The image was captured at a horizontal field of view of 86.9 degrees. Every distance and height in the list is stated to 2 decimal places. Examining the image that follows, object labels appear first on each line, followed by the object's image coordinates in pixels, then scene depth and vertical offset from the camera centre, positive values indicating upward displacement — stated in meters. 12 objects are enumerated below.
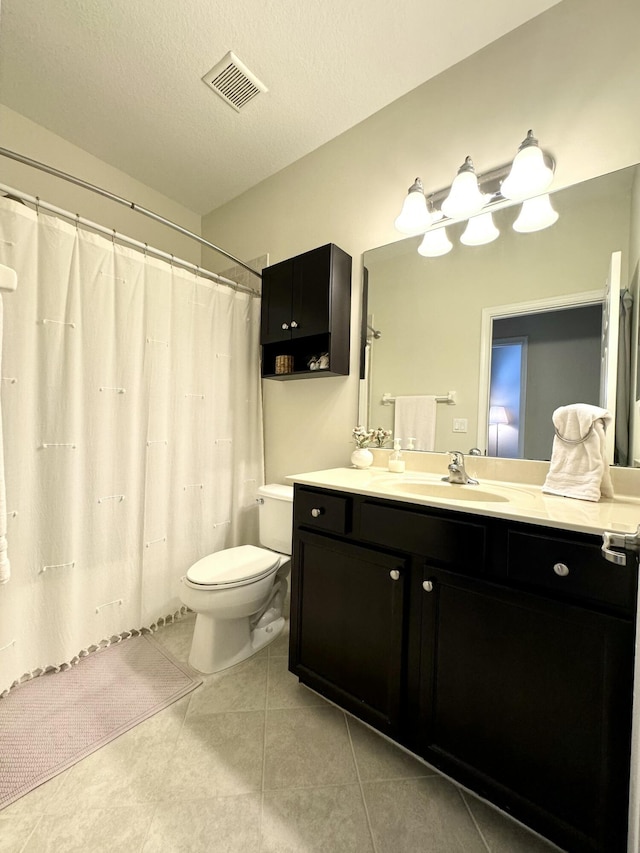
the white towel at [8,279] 0.71 +0.28
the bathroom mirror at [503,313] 1.20 +0.47
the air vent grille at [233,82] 1.52 +1.58
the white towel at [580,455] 1.08 -0.10
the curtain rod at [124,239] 1.29 +0.84
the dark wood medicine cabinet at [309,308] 1.71 +0.60
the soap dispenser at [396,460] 1.57 -0.18
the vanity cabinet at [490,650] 0.77 -0.63
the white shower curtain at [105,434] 1.34 -0.09
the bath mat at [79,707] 1.08 -1.11
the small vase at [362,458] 1.67 -0.18
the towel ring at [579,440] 1.09 -0.05
